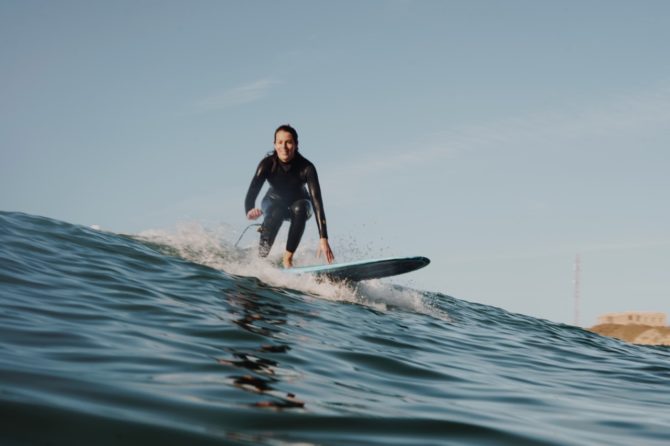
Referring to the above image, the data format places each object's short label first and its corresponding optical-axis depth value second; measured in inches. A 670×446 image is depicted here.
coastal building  1099.3
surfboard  318.3
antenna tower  1536.5
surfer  336.5
